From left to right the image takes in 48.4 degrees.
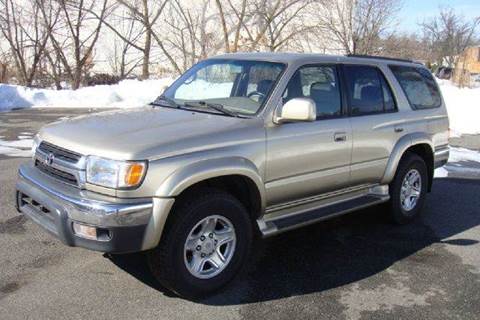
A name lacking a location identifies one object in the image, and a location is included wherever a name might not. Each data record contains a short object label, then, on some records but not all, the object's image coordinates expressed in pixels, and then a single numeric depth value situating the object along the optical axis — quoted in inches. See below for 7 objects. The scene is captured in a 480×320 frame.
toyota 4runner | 141.3
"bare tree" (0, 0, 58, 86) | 801.4
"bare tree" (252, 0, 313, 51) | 894.4
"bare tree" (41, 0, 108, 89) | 813.2
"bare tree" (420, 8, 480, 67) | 1720.0
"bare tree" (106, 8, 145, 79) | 941.8
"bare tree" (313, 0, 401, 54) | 931.6
